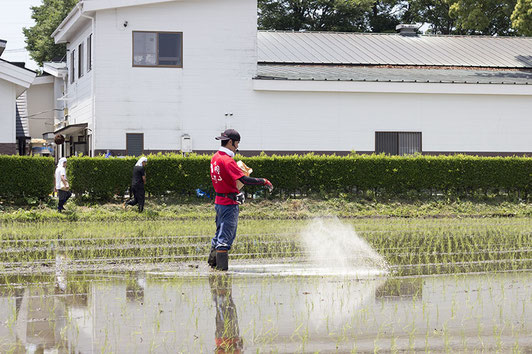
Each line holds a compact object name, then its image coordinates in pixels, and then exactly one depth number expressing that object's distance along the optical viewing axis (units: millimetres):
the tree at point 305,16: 51062
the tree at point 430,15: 52406
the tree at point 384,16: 52844
